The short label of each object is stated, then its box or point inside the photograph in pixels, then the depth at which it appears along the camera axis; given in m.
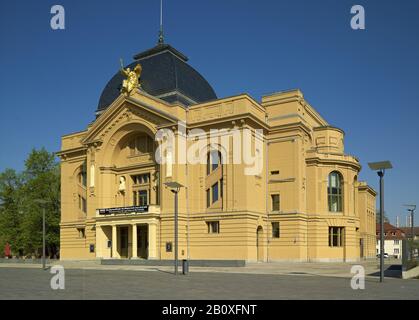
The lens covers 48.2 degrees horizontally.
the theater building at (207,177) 44.00
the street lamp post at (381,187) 21.76
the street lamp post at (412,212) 53.12
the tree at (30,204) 61.47
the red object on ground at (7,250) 62.98
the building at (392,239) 121.06
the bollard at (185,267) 27.78
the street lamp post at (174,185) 29.31
